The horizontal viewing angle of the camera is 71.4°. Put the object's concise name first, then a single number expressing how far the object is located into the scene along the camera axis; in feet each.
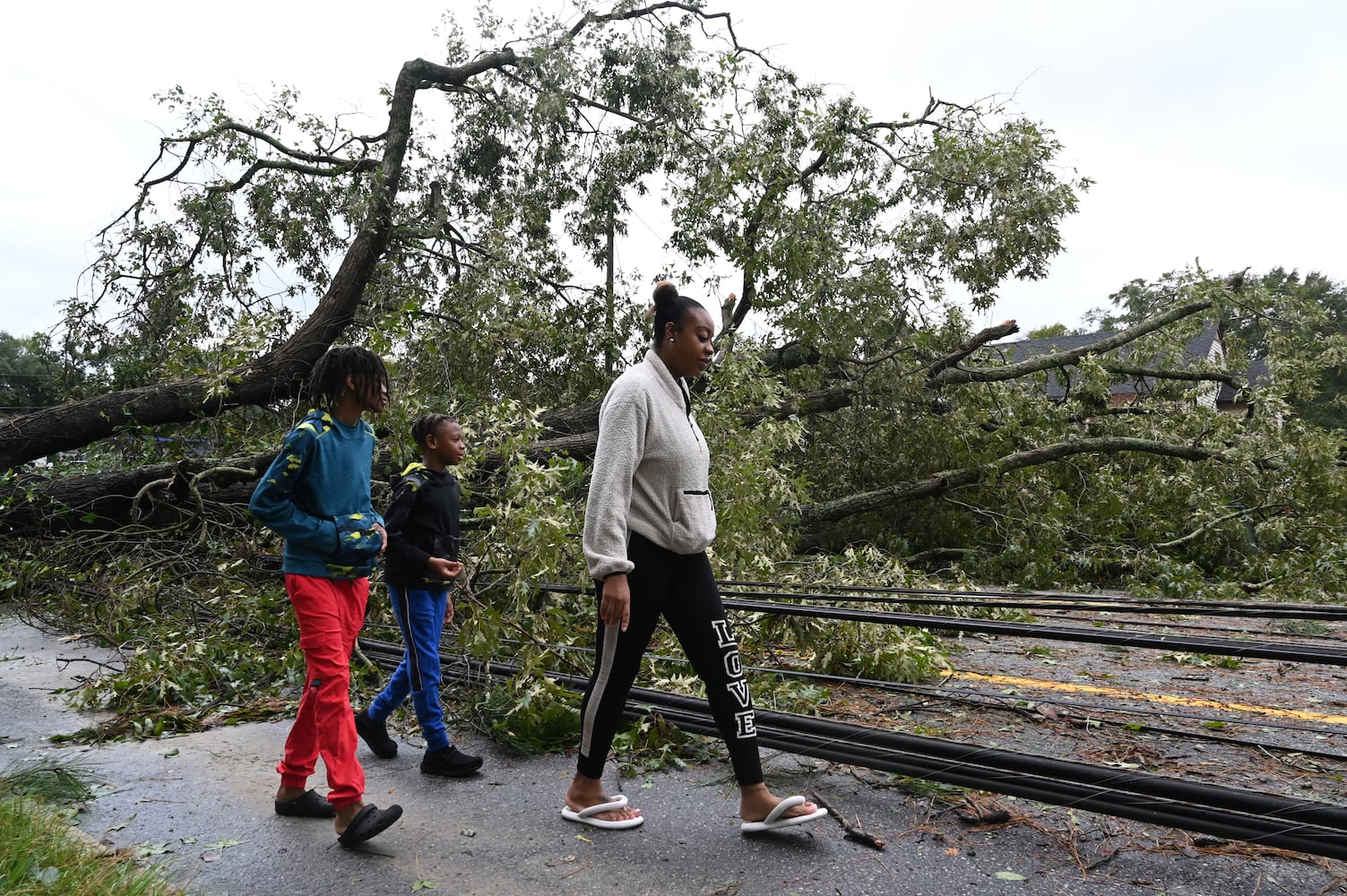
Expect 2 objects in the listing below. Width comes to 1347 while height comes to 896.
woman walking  9.07
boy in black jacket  11.61
